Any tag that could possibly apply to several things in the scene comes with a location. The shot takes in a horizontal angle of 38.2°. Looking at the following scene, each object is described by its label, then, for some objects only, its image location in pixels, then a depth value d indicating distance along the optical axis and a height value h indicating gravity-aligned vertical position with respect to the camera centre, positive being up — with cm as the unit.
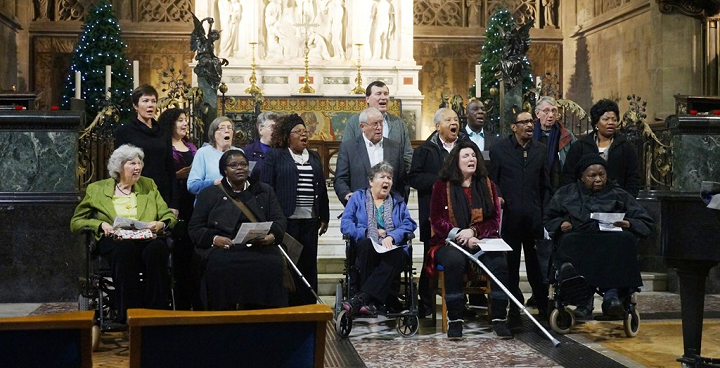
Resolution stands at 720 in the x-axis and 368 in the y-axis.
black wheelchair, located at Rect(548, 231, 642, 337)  701 -72
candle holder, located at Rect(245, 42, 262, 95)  1482 +130
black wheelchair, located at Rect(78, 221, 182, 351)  658 -76
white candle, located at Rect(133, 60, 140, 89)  1287 +117
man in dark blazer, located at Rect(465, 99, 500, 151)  833 +33
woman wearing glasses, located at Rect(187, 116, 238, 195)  740 +9
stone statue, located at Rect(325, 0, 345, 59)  1653 +234
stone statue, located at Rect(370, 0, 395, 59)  1641 +224
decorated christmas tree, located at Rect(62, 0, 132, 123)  1669 +182
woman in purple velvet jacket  712 -34
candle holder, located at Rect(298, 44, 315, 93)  1559 +126
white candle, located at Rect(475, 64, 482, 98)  1281 +111
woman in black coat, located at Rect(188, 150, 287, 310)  660 -48
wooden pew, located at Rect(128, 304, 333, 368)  290 -48
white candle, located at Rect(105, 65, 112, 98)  1231 +111
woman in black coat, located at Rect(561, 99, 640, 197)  779 +13
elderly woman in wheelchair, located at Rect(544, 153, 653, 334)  711 -46
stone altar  1611 +198
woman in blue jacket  714 -45
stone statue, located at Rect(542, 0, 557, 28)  1975 +297
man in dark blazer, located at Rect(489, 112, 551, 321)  773 -19
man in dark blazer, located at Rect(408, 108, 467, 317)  779 +3
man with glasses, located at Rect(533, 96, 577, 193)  837 +28
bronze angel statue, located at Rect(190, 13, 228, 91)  1305 +141
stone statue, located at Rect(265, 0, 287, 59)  1636 +216
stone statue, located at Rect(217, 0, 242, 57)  1616 +230
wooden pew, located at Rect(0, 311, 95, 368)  286 -48
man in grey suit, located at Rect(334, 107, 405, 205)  769 +9
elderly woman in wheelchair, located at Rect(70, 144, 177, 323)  655 -36
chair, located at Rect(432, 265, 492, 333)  723 -84
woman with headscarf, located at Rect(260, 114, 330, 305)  744 -11
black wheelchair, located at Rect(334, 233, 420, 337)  693 -92
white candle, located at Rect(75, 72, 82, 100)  1213 +97
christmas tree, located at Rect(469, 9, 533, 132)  1712 +198
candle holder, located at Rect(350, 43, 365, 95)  1552 +121
